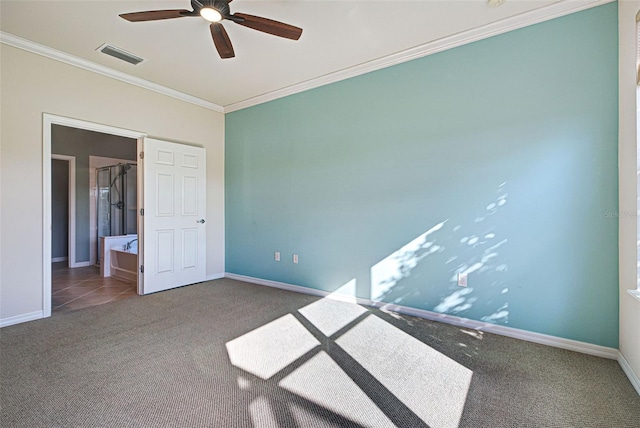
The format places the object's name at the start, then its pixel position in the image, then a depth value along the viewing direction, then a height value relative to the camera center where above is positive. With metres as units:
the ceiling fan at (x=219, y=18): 1.89 +1.32
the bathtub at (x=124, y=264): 4.46 -0.81
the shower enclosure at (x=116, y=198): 5.93 +0.30
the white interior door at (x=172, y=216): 3.81 -0.04
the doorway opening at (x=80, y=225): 3.03 -0.20
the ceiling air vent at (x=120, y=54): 2.98 +1.68
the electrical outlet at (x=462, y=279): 2.74 -0.62
